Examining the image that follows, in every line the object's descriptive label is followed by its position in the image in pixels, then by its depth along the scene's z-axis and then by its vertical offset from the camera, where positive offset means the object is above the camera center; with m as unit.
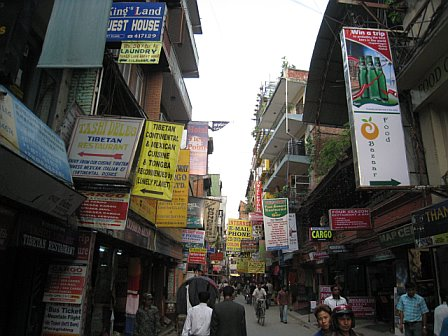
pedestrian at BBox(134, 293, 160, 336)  7.63 -0.95
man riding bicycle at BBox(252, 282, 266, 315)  18.01 -0.97
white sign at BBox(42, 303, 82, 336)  6.65 -0.84
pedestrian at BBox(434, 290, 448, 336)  6.85 -0.71
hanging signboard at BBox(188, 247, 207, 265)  23.92 +1.23
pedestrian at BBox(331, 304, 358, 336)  3.27 -0.40
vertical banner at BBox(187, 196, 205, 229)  17.70 +3.02
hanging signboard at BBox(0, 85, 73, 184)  4.87 +2.00
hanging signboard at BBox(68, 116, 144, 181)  7.13 +2.51
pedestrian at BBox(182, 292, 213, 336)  5.72 -0.73
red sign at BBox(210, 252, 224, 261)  42.62 +2.04
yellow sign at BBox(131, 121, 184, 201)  7.76 +2.44
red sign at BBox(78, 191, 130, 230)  6.97 +1.16
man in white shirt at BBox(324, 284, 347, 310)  8.66 -0.55
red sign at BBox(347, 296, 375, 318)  14.18 -1.18
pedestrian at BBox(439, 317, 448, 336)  4.41 -0.61
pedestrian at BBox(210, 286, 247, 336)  5.42 -0.67
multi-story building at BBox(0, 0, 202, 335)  4.94 +1.57
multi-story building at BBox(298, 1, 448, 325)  8.85 +3.92
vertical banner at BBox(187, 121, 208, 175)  22.17 +7.50
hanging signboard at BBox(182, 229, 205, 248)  21.00 +2.08
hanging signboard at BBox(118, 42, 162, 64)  8.30 +4.98
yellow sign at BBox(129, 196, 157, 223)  10.18 +1.96
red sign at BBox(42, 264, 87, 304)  6.71 -0.19
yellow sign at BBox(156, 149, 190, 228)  12.54 +2.17
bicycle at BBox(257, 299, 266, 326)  17.29 -1.65
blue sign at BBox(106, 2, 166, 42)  8.61 +5.89
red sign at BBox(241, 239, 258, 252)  35.83 +2.88
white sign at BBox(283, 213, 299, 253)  22.72 +2.61
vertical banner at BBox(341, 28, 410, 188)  8.30 +3.92
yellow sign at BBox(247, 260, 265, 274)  34.59 +0.72
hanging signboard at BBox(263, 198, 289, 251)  21.59 +3.06
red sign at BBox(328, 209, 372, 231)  13.40 +2.06
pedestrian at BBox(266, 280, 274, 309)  27.58 -1.19
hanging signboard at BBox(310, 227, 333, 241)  18.11 +1.97
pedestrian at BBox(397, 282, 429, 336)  7.76 -0.73
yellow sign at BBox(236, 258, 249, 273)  38.83 +0.97
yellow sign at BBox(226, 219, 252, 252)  29.86 +3.45
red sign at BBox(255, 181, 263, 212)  41.54 +9.06
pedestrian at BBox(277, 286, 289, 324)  17.91 -1.39
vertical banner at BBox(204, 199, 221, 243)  26.66 +3.88
